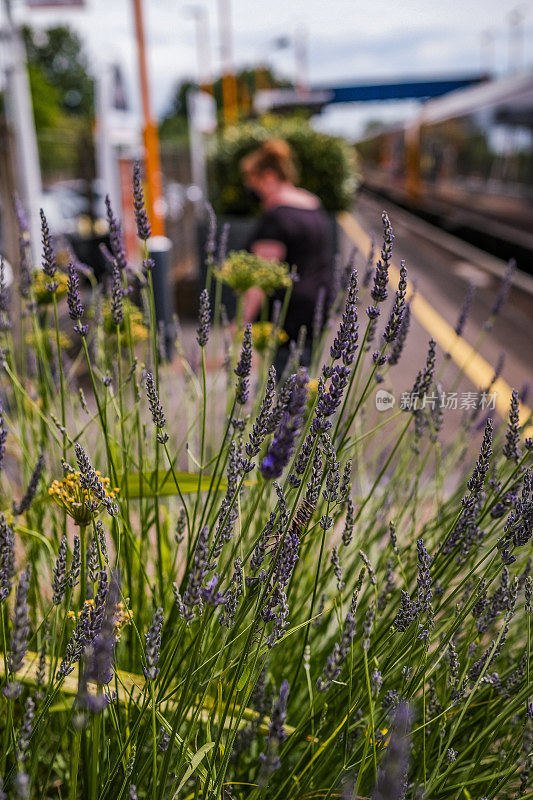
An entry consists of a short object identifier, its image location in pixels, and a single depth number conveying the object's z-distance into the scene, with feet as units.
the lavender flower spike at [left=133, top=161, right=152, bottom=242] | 3.21
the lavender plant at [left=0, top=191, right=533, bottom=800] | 2.54
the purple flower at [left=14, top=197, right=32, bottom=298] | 4.58
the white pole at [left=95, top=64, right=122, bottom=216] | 26.32
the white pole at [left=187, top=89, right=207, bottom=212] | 32.65
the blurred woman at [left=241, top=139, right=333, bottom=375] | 11.30
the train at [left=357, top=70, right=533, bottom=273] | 34.83
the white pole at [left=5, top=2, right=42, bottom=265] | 18.25
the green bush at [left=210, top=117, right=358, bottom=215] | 28.32
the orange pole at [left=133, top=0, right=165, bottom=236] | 22.52
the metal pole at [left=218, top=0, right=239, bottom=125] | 55.58
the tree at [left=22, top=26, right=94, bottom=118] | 240.73
